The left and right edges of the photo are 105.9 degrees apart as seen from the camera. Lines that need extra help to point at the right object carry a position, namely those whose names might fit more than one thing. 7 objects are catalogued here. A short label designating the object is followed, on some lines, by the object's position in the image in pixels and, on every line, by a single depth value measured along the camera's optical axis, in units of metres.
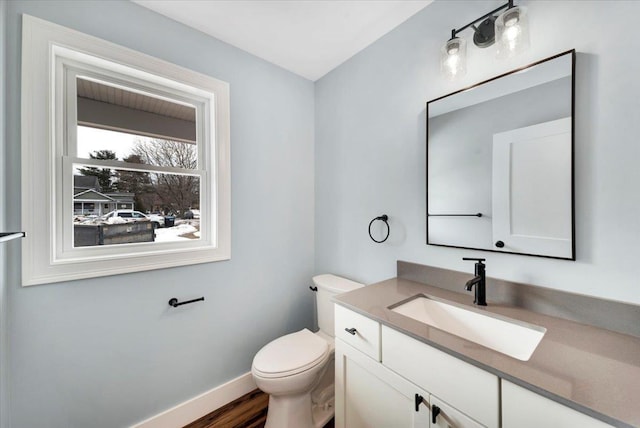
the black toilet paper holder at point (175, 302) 1.44
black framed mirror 0.95
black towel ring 1.57
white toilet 1.28
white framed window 1.11
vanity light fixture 0.98
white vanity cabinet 0.73
